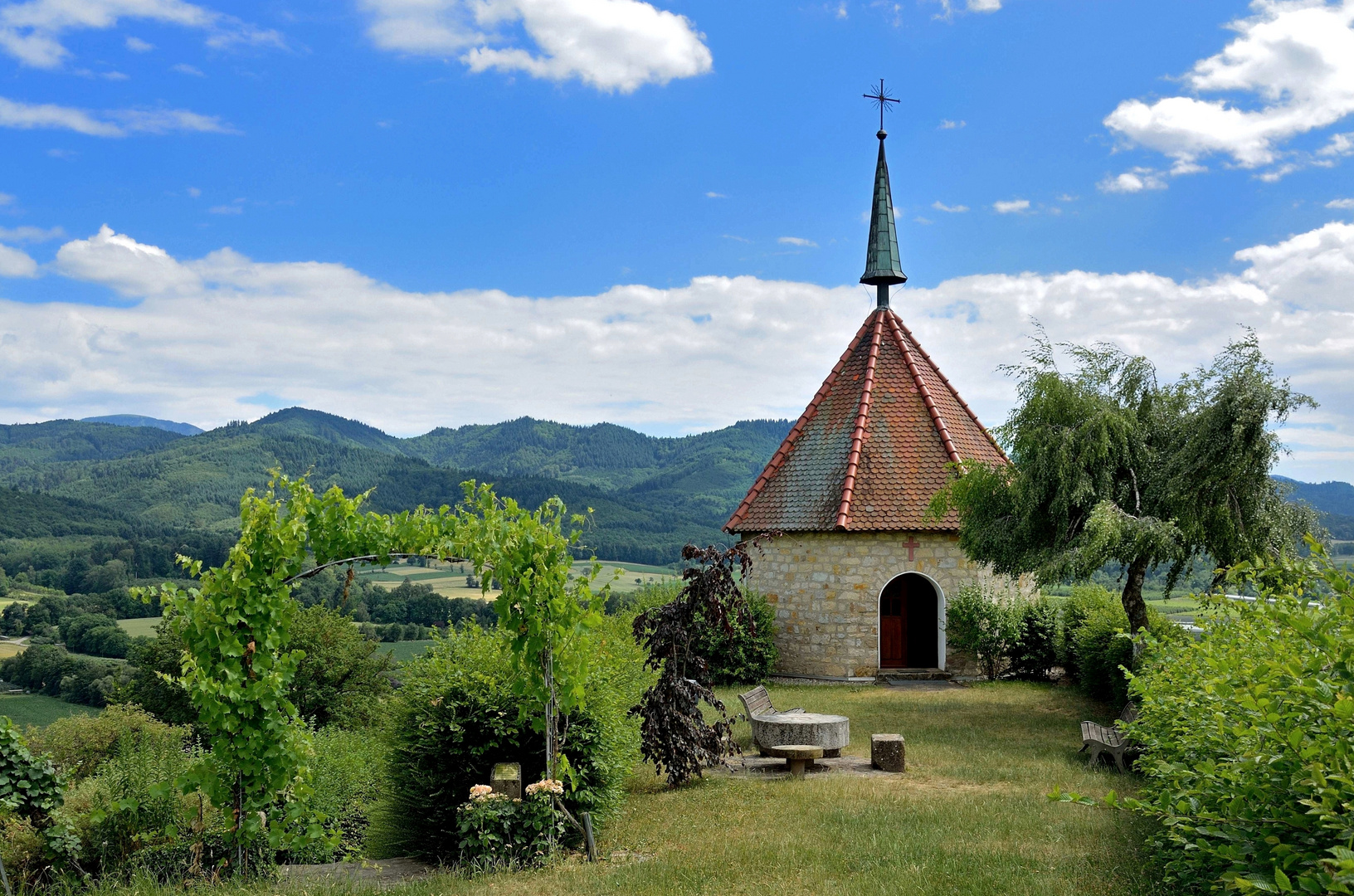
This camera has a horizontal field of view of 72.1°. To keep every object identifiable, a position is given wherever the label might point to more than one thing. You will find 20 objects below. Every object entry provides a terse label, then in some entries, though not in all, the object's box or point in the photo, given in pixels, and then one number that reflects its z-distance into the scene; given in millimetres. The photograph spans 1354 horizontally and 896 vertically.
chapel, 17297
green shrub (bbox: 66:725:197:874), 7637
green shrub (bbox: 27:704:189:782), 12562
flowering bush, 7281
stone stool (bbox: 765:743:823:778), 10312
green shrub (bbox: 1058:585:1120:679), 16688
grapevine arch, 6930
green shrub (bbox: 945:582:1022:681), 16984
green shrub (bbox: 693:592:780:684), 17219
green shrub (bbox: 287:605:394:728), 18516
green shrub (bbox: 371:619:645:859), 7969
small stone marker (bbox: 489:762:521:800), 7551
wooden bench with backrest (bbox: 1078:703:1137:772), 10094
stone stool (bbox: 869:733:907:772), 10570
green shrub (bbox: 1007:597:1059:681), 17359
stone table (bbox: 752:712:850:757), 10500
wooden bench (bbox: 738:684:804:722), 11977
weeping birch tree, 12461
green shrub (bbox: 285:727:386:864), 8414
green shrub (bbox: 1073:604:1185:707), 13328
